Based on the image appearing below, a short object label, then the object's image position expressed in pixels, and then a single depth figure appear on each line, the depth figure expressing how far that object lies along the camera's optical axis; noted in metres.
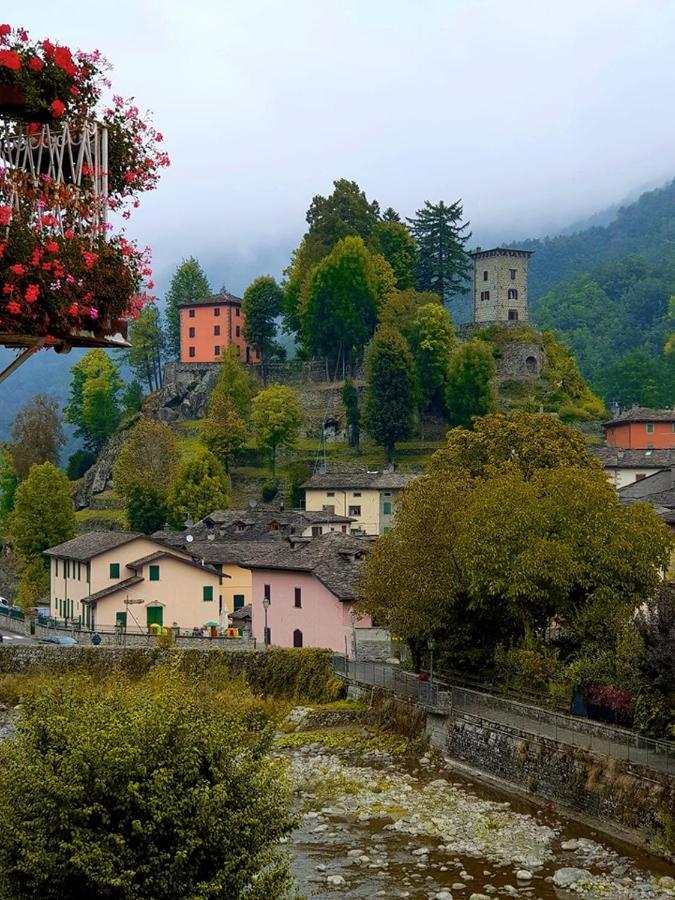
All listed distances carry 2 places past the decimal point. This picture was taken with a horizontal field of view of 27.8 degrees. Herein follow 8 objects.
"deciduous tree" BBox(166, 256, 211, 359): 151.25
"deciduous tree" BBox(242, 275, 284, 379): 131.38
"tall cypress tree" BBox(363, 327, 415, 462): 107.25
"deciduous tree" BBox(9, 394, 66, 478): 124.75
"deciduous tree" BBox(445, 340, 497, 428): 108.06
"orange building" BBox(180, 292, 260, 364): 133.12
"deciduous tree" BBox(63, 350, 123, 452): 133.50
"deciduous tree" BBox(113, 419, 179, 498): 104.19
